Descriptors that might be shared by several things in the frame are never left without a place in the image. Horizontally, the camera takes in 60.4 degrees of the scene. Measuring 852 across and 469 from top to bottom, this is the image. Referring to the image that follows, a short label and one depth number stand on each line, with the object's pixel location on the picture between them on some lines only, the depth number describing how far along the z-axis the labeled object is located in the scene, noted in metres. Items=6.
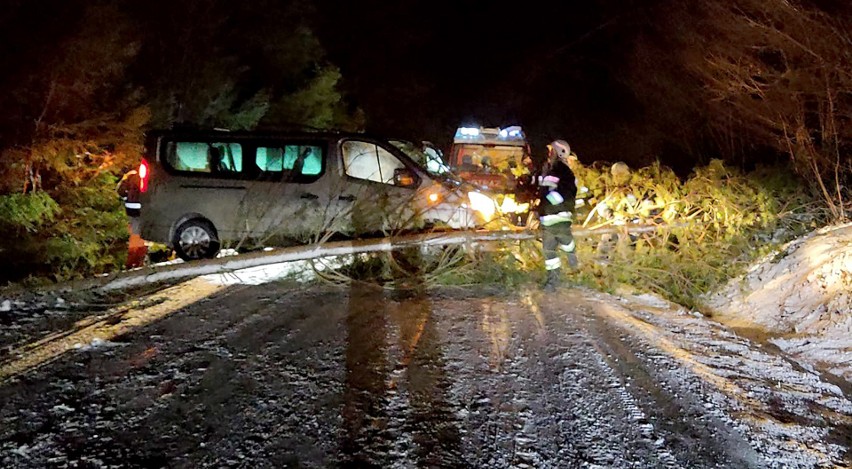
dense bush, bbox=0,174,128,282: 9.27
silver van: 8.19
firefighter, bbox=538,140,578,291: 7.38
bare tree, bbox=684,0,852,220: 9.51
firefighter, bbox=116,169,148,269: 8.94
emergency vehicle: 12.05
